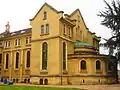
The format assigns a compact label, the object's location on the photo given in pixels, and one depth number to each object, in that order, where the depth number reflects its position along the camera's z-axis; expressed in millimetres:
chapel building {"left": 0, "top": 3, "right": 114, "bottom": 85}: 21826
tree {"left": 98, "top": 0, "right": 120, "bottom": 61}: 18638
